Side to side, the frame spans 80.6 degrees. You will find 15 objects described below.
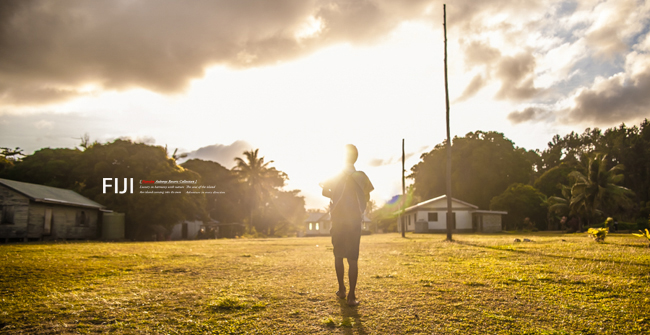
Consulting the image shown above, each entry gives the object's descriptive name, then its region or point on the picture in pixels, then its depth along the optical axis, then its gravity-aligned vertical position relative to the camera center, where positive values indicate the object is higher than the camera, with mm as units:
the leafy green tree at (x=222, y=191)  57656 +2250
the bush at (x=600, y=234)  15570 -1118
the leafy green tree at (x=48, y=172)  36044 +3219
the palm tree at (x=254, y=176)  56844 +4624
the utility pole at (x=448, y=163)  21234 +2392
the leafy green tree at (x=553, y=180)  54344 +3803
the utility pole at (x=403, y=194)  31866 +1070
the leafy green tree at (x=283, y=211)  67375 -988
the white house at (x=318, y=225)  75062 -3677
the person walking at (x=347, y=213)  5004 -96
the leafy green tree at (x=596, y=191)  36031 +1452
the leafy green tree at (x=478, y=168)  55031 +5653
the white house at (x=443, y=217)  46438 -1301
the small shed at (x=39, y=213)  24219 -428
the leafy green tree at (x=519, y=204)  48062 +296
